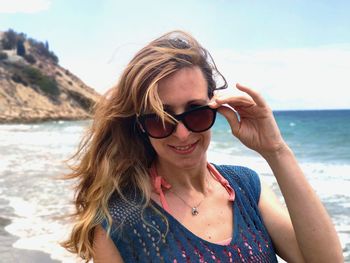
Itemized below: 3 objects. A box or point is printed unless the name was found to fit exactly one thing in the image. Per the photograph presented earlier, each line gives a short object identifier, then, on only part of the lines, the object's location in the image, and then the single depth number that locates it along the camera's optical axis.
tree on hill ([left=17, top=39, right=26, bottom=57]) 68.56
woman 2.00
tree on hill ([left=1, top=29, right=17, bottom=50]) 69.31
